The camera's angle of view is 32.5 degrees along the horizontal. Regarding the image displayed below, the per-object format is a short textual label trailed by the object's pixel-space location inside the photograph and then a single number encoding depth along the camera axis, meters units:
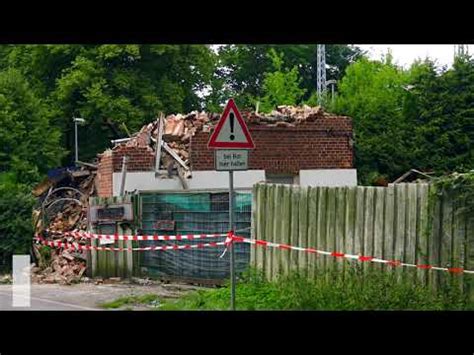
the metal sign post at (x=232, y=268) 11.88
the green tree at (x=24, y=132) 38.41
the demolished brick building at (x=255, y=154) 22.44
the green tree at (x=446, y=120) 38.38
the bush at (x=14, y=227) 22.20
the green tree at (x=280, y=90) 50.44
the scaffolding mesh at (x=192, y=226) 17.02
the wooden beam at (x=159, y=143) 22.24
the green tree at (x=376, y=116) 37.69
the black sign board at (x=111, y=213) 19.14
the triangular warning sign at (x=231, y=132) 12.21
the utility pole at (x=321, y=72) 47.78
